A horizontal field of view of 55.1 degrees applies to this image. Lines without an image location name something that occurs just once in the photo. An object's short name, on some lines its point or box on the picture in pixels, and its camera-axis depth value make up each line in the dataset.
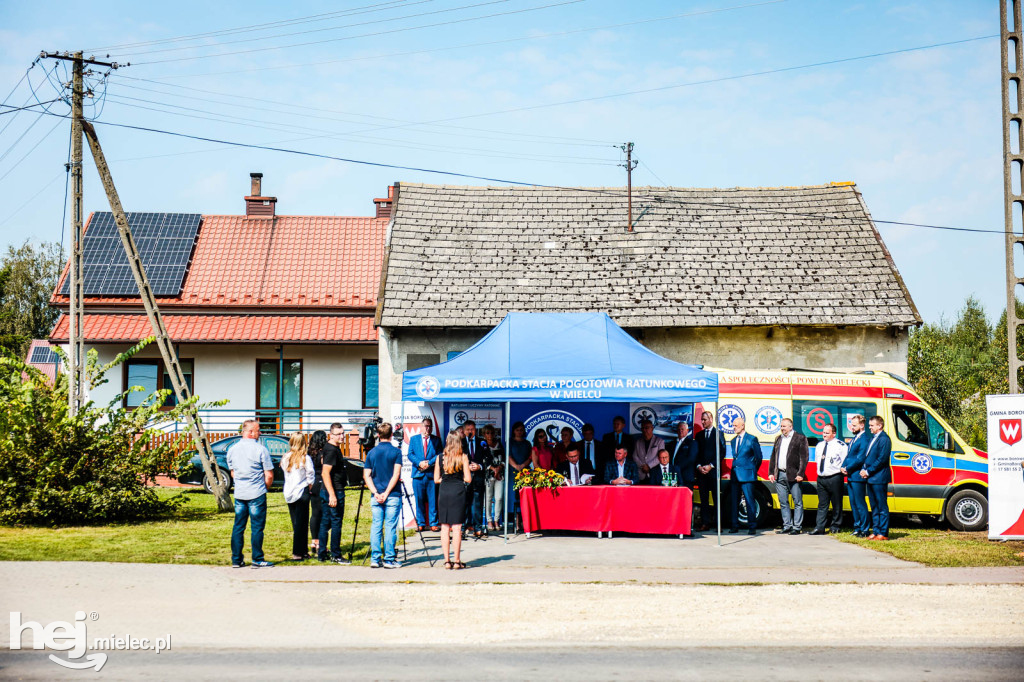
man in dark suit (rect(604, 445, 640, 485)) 15.54
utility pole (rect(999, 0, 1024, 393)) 15.43
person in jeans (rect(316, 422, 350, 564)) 12.61
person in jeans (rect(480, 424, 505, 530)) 15.60
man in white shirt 15.71
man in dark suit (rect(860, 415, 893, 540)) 14.98
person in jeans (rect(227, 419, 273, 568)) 12.06
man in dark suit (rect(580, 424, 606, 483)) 16.45
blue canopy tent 14.53
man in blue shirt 12.30
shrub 15.77
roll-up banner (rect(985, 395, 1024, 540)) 14.16
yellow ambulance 16.59
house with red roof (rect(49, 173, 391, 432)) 29.52
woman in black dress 12.27
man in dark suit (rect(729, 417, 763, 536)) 16.09
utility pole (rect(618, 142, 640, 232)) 25.44
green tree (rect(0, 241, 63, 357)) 62.78
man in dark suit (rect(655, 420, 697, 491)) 15.95
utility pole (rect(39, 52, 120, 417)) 17.20
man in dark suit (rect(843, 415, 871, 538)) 15.36
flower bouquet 15.25
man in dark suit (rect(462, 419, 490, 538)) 15.54
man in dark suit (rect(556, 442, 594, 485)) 15.77
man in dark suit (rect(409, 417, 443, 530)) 15.53
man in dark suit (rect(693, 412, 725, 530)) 16.14
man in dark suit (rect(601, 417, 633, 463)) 16.30
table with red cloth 15.20
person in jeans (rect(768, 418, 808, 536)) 15.89
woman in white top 12.42
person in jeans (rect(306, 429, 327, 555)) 12.65
